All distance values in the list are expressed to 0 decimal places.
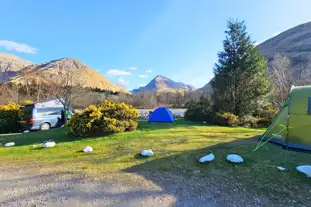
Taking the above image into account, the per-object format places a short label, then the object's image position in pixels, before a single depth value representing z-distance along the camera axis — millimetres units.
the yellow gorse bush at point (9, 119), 13289
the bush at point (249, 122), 13038
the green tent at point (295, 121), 5824
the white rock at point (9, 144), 8102
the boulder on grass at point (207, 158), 5012
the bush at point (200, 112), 13696
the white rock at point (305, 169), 4125
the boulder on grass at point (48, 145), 7233
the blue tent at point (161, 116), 12438
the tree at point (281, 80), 16156
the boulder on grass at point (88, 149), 6506
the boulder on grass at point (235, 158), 4902
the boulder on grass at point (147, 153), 5664
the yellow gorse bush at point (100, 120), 8492
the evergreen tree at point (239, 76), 14039
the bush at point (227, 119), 12367
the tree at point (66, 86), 18091
